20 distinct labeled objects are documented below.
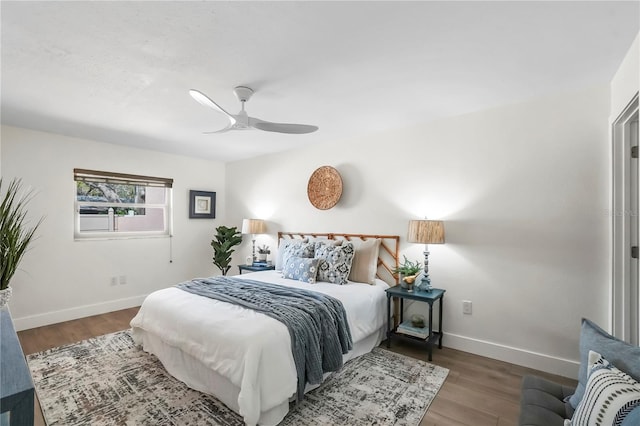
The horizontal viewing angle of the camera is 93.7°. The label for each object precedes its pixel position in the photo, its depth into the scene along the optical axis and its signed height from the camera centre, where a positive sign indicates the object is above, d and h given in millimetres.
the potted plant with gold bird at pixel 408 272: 3117 -599
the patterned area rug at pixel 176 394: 2012 -1358
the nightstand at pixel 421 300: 2861 -858
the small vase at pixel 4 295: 1494 -410
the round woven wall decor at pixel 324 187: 3992 +386
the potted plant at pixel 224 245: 4980 -502
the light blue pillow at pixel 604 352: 1165 -569
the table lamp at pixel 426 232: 2949 -164
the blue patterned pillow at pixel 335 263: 3318 -537
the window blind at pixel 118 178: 4023 +526
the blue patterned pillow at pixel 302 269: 3326 -612
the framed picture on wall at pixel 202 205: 5188 +183
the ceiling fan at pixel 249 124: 2473 +772
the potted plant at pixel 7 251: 1489 -187
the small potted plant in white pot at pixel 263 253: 4777 -603
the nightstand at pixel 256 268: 4445 -792
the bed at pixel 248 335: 1880 -905
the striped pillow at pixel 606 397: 992 -631
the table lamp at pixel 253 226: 4742 -181
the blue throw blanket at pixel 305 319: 2123 -789
